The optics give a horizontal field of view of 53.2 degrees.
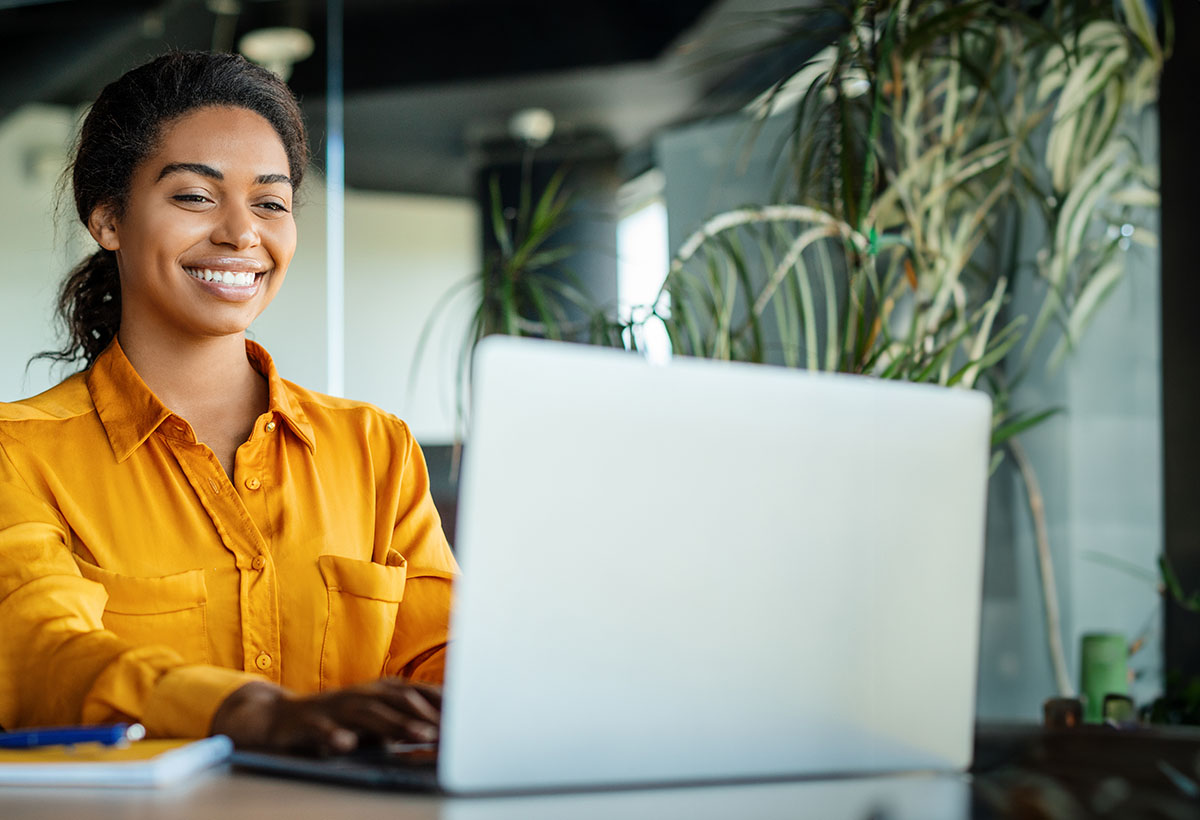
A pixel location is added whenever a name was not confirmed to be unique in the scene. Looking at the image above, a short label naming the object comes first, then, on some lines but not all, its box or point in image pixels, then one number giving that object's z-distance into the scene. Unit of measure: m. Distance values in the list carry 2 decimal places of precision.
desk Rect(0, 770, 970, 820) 0.72
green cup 2.40
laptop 0.74
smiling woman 1.47
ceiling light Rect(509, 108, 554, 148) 5.18
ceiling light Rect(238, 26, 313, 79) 4.23
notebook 0.81
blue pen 0.87
